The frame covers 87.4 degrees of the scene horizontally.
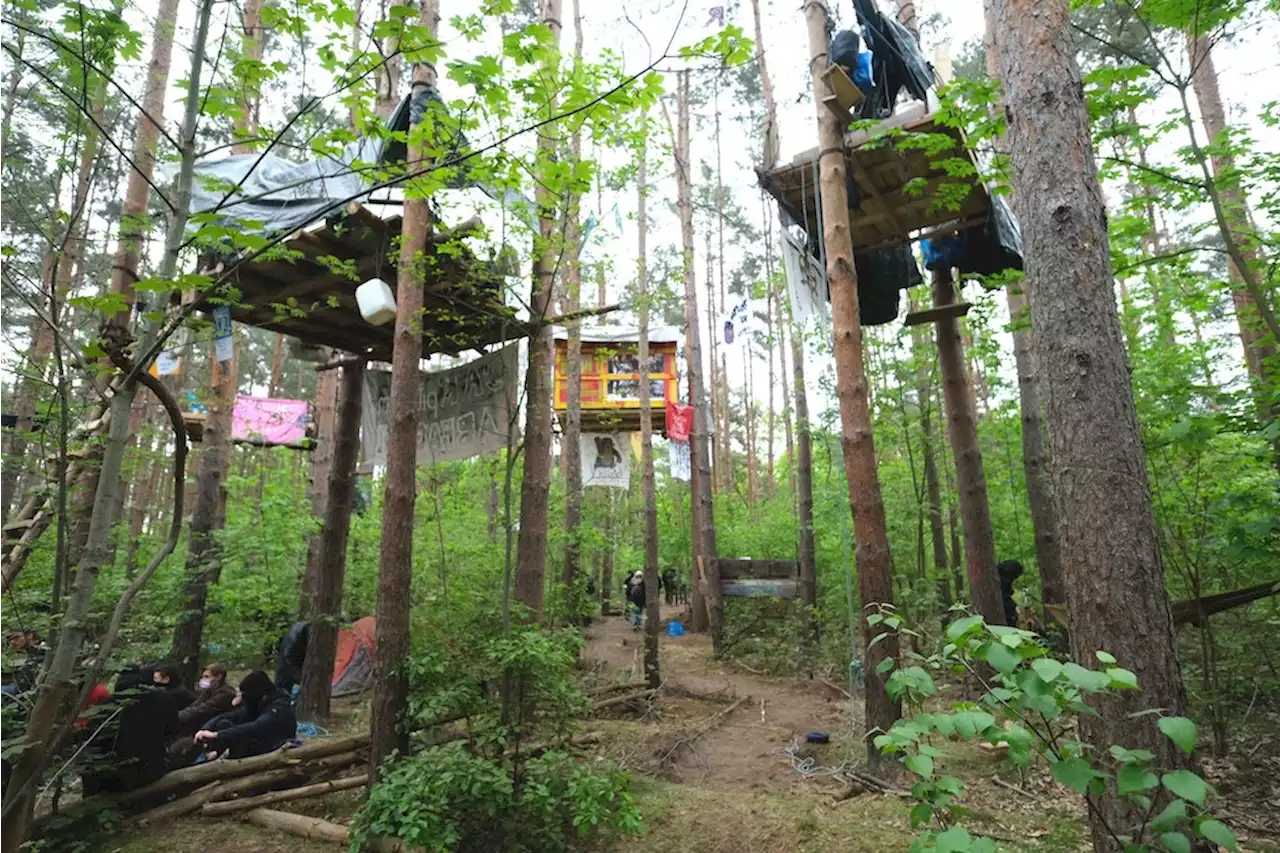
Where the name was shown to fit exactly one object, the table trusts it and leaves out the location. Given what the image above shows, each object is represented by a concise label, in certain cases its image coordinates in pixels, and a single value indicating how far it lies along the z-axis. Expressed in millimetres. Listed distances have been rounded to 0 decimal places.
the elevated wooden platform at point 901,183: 5391
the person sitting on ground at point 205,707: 5312
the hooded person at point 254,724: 5336
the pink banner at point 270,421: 11602
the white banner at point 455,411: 7047
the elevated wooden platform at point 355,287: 5375
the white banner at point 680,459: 11297
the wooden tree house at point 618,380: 11359
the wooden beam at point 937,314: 6535
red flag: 10945
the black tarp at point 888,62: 5781
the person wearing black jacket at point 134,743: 4543
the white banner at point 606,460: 12242
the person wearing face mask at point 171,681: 5211
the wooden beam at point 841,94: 5352
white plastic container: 5332
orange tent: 8609
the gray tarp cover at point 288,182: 5223
